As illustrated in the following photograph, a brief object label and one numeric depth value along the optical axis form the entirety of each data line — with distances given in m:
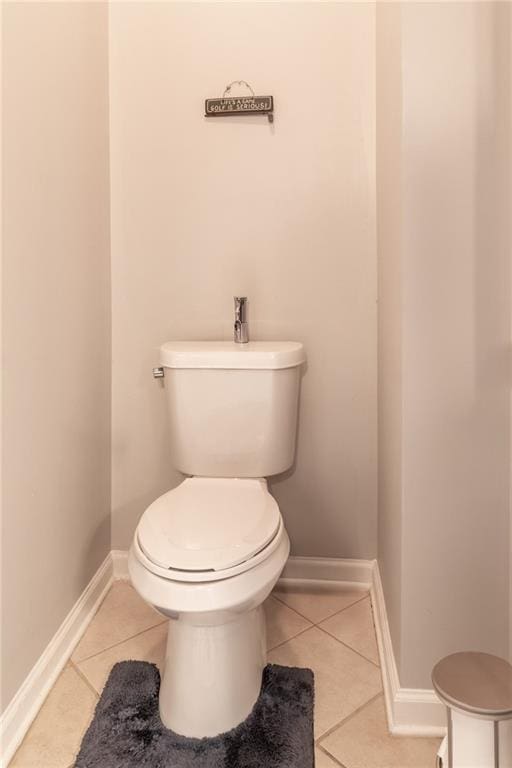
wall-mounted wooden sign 1.71
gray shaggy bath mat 1.16
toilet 1.12
